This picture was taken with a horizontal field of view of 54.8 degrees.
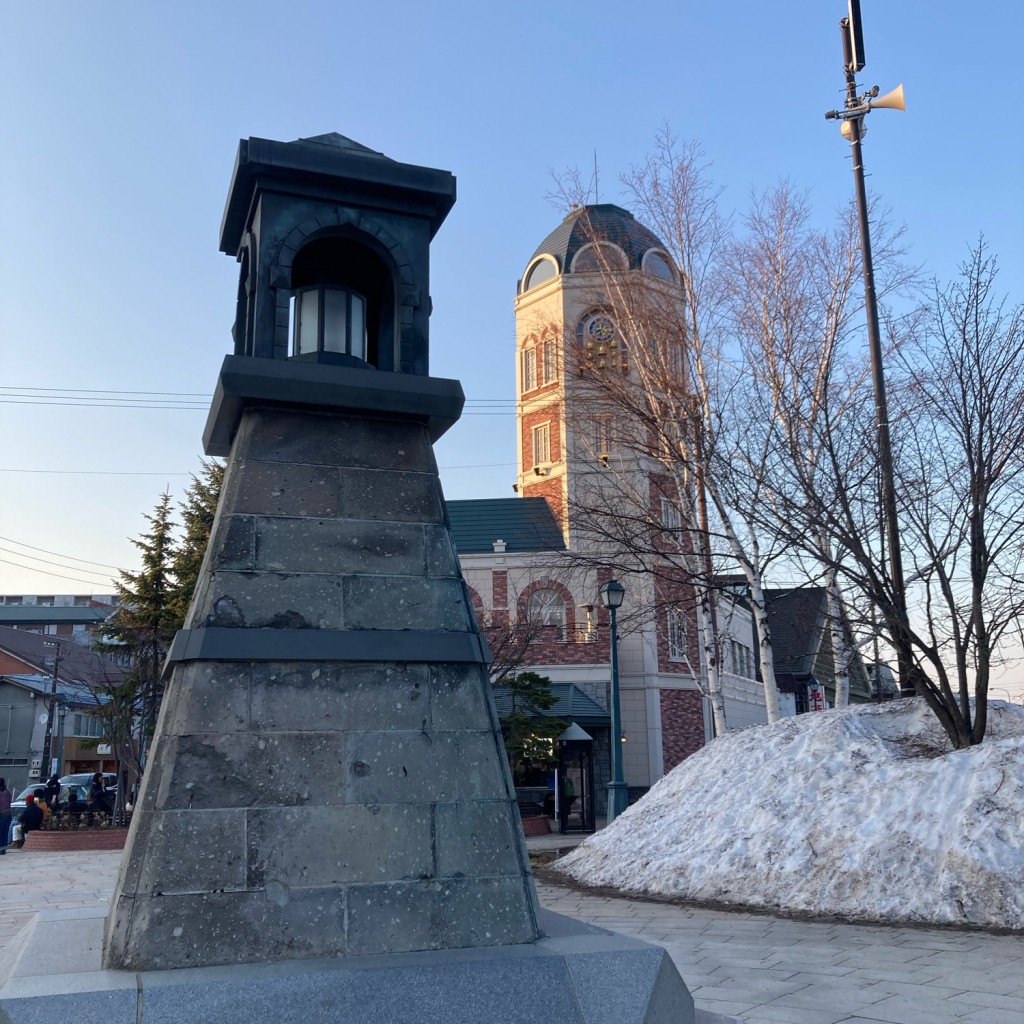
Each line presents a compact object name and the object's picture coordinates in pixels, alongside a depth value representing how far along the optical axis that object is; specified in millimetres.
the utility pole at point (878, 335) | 10531
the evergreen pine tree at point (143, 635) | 24406
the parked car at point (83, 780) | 35412
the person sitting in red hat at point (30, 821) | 21922
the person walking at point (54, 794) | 23375
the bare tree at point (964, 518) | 10047
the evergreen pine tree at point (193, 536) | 24781
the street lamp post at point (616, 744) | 16000
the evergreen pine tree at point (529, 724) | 23734
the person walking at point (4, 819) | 19719
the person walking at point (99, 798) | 23703
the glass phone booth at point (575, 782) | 24680
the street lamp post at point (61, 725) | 42969
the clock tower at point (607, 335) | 16594
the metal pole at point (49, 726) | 36025
